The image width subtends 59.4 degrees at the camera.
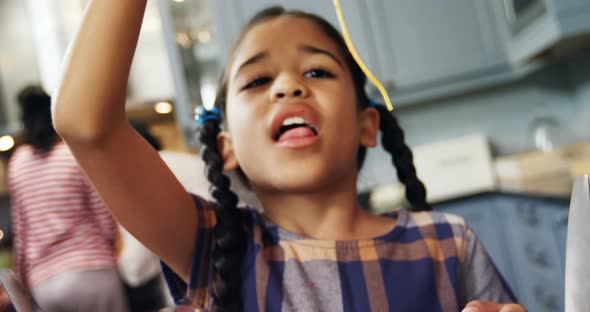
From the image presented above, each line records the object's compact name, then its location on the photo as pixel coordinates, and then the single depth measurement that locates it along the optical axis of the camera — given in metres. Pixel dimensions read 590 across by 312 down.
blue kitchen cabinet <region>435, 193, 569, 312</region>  1.06
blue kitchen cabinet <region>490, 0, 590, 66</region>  1.25
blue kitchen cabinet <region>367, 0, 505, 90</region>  1.66
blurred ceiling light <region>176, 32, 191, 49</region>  1.60
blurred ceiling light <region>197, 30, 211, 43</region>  1.62
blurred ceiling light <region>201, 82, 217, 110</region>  1.50
